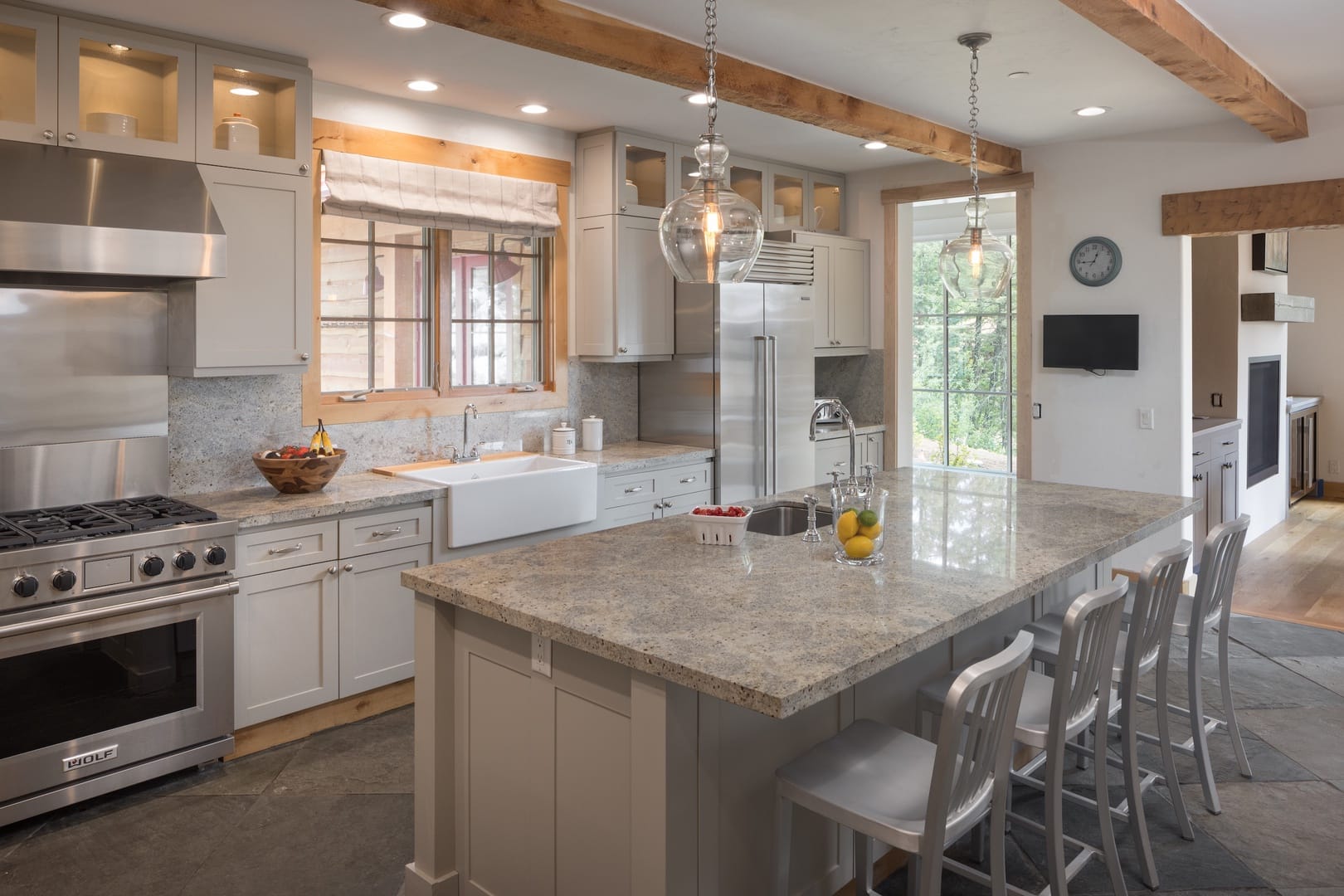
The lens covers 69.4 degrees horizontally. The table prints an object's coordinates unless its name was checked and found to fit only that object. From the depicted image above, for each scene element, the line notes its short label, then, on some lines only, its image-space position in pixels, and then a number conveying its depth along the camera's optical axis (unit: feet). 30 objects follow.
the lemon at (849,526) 9.14
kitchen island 6.53
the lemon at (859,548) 9.03
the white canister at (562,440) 16.67
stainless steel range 9.74
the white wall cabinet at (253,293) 11.80
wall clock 18.04
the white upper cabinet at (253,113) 11.68
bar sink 11.94
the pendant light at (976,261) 10.85
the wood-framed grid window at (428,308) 14.46
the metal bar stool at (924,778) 6.07
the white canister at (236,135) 11.97
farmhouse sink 13.35
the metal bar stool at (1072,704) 7.36
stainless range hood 9.78
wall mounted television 17.88
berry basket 9.79
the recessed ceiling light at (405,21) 10.65
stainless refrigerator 17.16
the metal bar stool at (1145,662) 8.71
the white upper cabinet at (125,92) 10.68
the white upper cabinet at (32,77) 10.46
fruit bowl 12.25
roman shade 13.78
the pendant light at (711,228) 8.26
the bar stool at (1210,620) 10.12
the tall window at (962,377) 26.35
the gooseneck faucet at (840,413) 10.70
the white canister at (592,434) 17.08
